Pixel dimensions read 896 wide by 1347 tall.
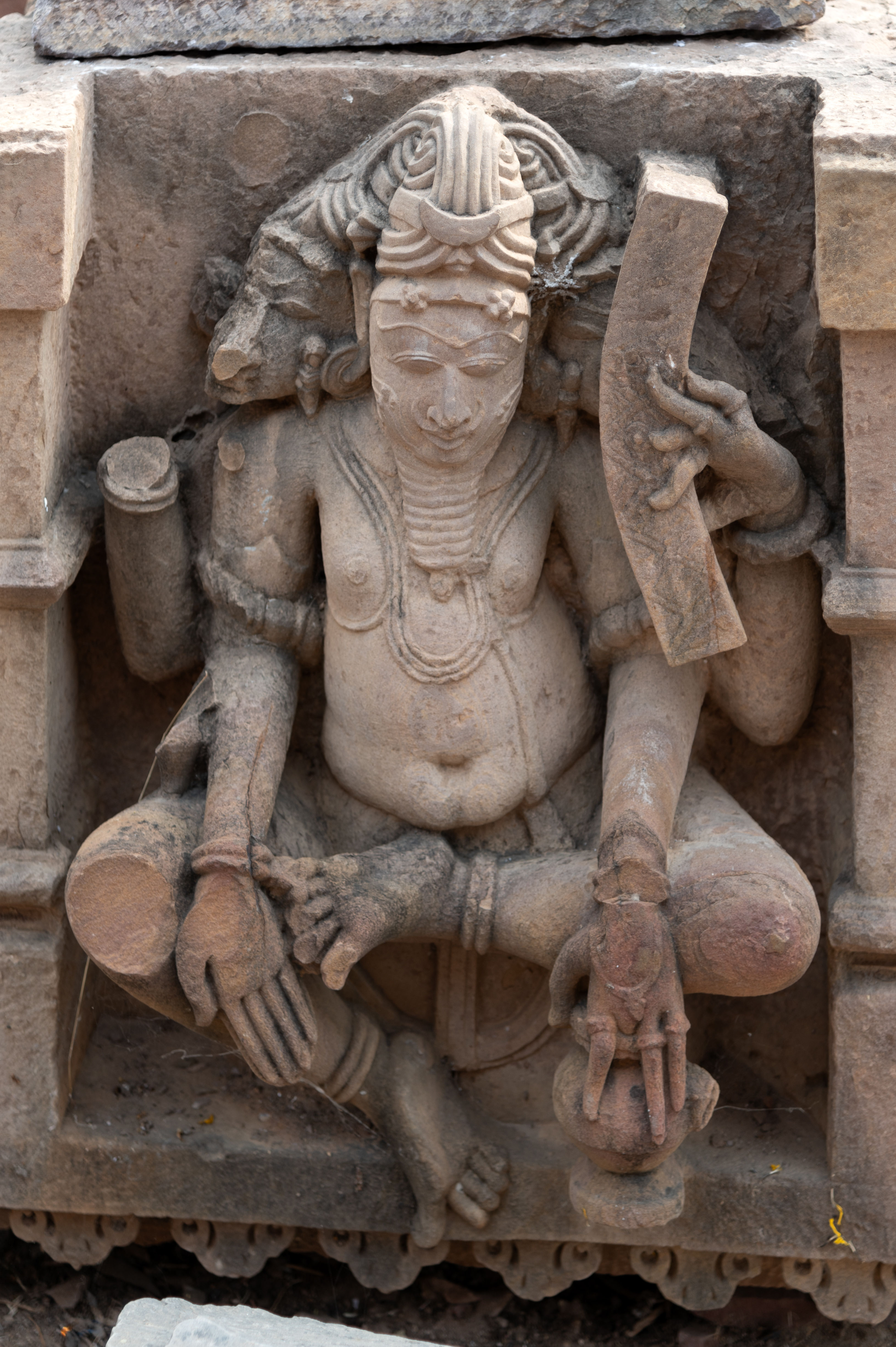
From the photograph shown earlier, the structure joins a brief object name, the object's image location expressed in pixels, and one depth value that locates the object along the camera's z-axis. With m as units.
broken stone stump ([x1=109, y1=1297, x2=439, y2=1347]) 4.83
